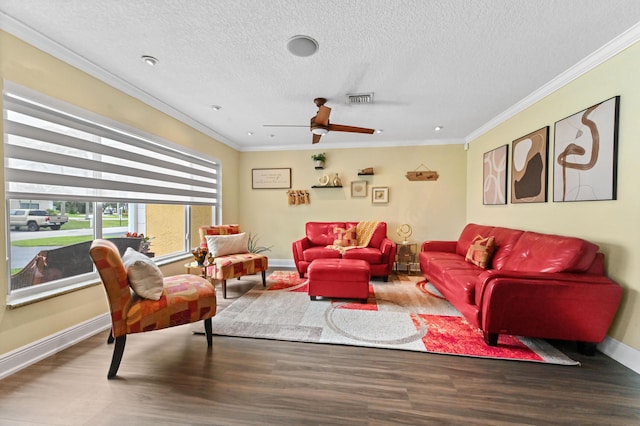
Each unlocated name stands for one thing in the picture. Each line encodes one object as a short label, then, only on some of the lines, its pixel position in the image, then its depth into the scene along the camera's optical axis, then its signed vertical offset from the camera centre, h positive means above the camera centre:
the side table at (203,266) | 3.02 -0.74
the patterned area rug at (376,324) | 2.10 -1.21
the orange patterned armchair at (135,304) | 1.71 -0.76
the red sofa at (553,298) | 1.92 -0.72
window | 1.91 +0.18
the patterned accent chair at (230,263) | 3.23 -0.79
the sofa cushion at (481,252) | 2.94 -0.54
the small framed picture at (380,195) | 4.89 +0.28
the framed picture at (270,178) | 5.20 +0.65
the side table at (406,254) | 4.49 -0.87
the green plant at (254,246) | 5.22 -0.84
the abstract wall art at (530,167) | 2.76 +0.53
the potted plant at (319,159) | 4.90 +1.02
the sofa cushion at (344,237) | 4.48 -0.54
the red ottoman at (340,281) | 3.02 -0.92
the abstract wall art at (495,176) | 3.46 +0.51
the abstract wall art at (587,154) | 2.04 +0.52
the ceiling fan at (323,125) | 2.72 +0.98
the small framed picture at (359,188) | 4.96 +0.42
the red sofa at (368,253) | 3.97 -0.75
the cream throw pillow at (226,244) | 3.64 -0.57
